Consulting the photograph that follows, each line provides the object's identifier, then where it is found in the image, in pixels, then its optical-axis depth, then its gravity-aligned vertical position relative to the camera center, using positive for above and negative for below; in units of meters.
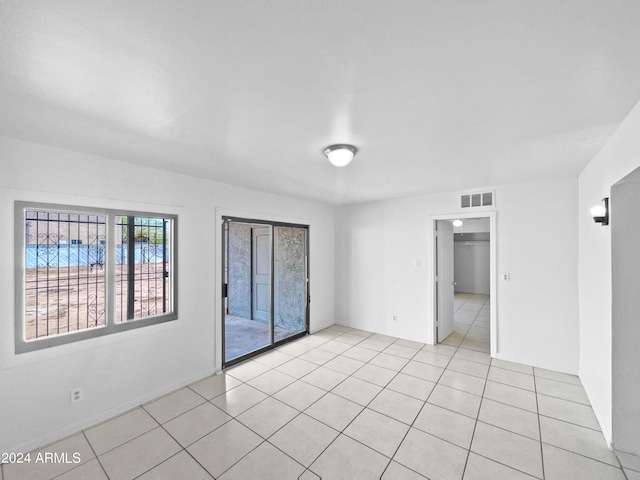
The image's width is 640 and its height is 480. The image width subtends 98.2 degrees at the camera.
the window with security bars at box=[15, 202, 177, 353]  2.29 -0.29
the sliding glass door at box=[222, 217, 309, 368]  4.36 -0.84
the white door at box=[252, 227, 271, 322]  5.28 -0.62
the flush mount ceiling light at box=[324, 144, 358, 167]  2.35 +0.76
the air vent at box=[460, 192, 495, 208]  3.97 +0.61
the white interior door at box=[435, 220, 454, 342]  4.61 -0.62
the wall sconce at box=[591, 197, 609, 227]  2.25 +0.23
